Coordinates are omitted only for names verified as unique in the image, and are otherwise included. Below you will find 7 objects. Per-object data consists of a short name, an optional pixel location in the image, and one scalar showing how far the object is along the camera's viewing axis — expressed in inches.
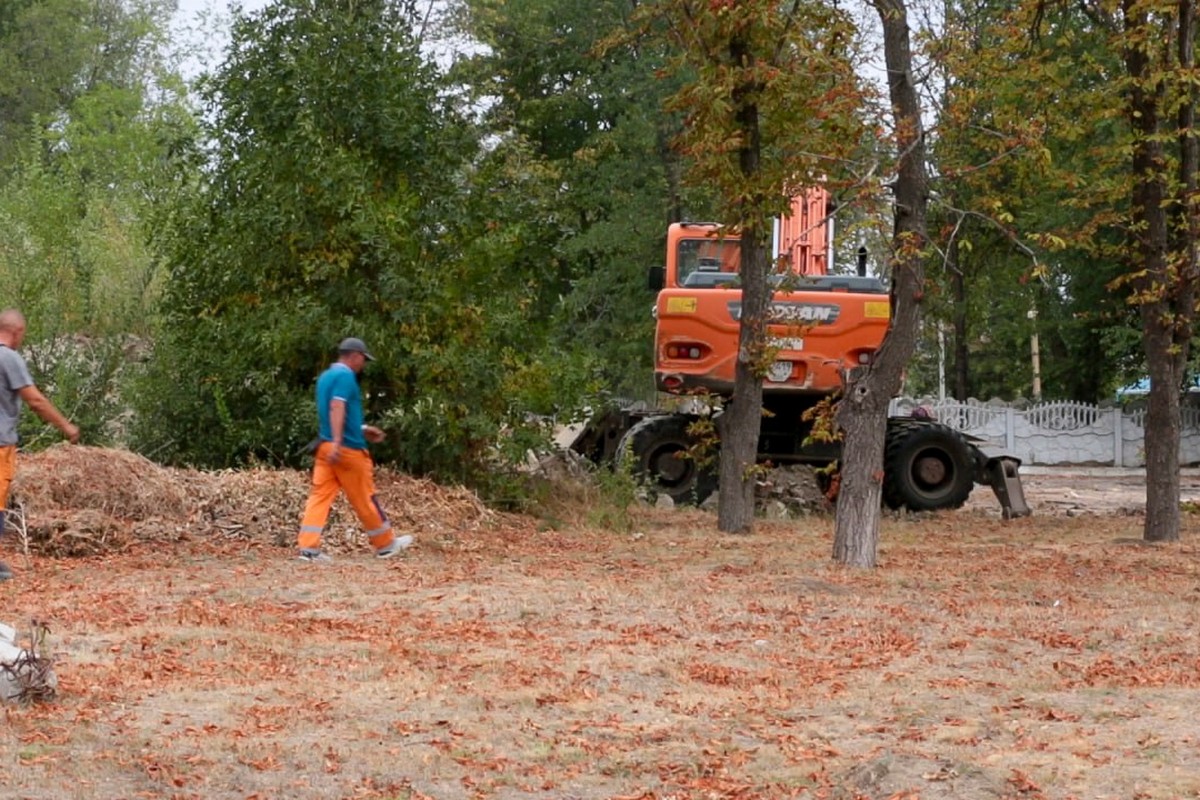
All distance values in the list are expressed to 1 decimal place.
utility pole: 2299.5
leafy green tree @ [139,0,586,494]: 719.7
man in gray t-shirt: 492.7
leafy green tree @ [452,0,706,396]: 1599.4
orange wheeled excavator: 876.6
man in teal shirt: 571.8
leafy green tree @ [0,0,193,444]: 775.7
